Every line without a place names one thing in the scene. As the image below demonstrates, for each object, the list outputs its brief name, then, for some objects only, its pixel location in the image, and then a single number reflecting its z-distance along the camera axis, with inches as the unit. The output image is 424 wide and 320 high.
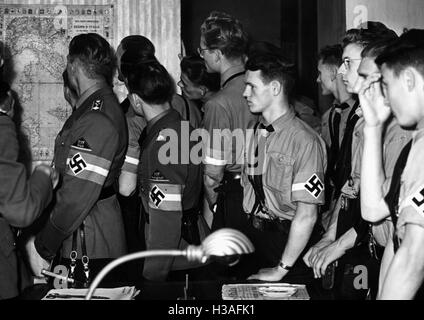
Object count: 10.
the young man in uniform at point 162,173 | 115.4
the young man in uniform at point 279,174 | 111.6
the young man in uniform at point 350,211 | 95.2
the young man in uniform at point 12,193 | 95.8
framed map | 177.5
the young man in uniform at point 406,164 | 72.7
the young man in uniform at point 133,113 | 137.3
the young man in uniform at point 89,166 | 118.2
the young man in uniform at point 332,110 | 144.6
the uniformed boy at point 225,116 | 140.0
